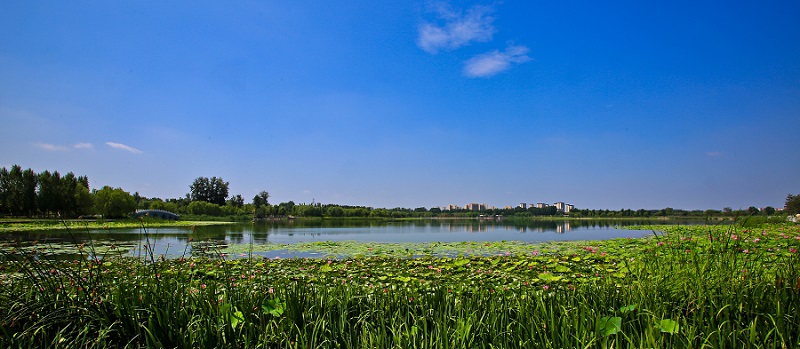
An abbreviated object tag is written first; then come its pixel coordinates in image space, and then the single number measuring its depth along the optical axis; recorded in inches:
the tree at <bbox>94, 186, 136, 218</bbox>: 2153.2
